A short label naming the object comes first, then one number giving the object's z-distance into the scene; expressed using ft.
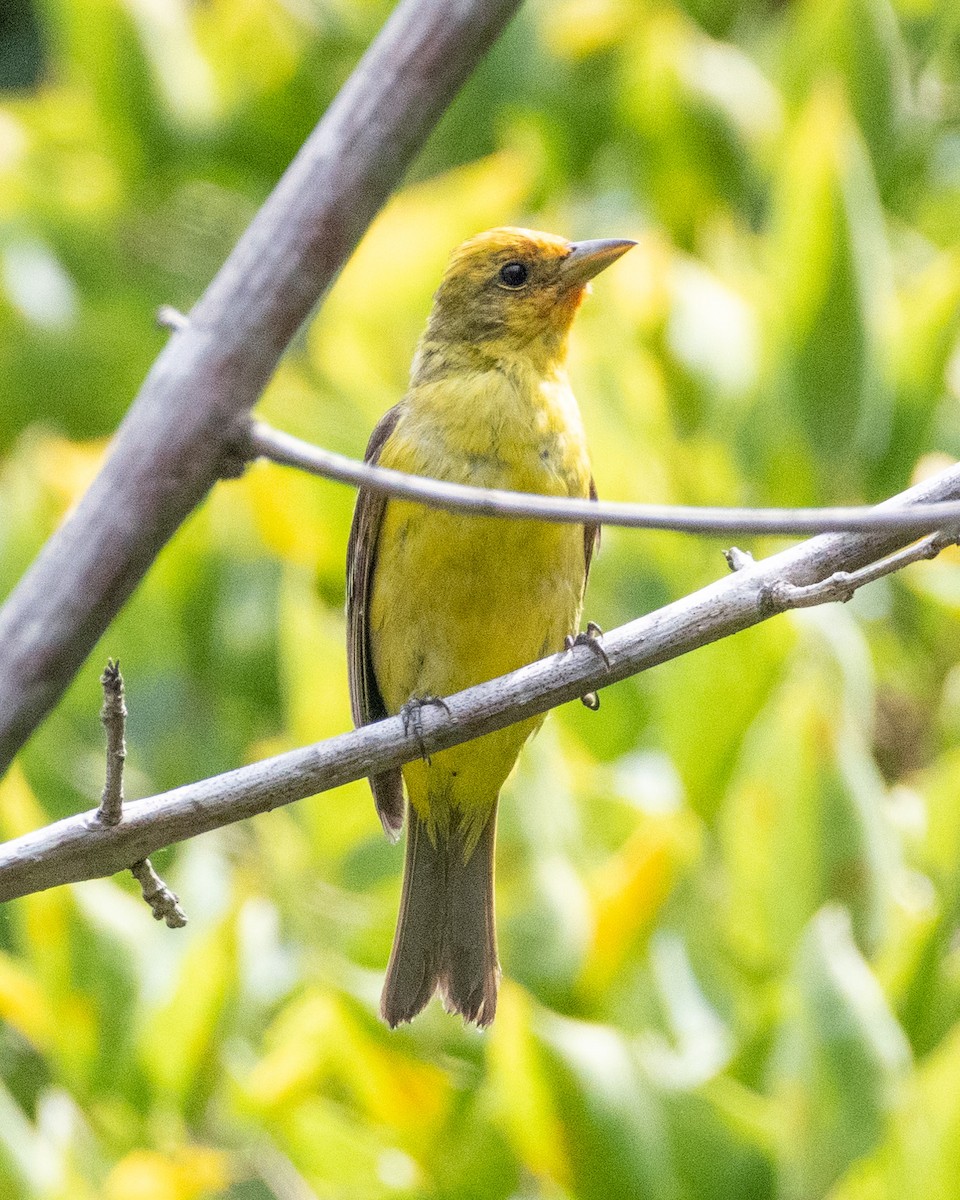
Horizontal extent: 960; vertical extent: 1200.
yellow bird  22.21
